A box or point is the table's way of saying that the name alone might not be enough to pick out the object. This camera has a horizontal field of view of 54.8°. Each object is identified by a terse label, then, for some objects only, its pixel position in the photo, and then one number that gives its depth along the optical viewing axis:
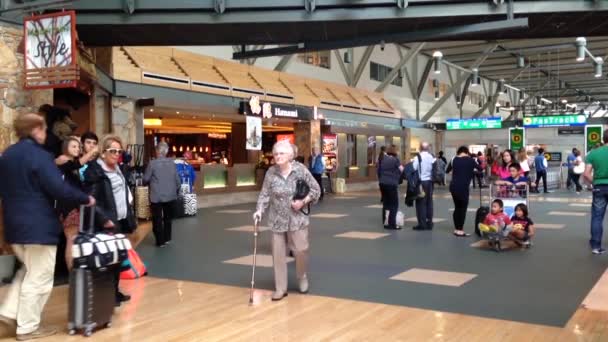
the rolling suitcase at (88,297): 4.45
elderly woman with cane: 5.63
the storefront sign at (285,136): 22.67
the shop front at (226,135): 16.48
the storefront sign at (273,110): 17.03
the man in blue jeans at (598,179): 7.54
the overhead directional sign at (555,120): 26.67
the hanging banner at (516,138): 27.95
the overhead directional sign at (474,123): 28.98
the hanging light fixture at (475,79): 25.46
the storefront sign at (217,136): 22.39
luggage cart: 9.35
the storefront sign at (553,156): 27.97
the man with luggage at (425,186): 10.62
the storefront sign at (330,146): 21.88
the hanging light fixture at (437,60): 20.00
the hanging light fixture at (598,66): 21.63
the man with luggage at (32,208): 4.26
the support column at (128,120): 13.25
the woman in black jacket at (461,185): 9.77
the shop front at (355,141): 22.00
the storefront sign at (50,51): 6.56
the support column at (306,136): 20.70
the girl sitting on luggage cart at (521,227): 8.33
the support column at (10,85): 6.68
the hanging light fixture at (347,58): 26.47
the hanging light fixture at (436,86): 32.10
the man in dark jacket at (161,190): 8.95
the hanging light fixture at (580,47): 16.72
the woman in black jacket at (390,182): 10.97
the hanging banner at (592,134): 24.67
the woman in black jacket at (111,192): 5.04
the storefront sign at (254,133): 17.11
